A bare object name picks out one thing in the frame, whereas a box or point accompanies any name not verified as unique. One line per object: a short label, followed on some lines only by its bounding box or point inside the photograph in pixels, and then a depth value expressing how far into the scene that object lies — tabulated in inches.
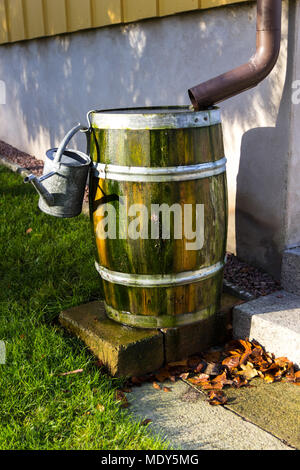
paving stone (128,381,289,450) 88.0
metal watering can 100.7
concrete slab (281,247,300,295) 124.5
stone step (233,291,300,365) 108.9
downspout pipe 109.3
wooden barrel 99.6
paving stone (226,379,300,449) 91.4
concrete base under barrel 106.7
